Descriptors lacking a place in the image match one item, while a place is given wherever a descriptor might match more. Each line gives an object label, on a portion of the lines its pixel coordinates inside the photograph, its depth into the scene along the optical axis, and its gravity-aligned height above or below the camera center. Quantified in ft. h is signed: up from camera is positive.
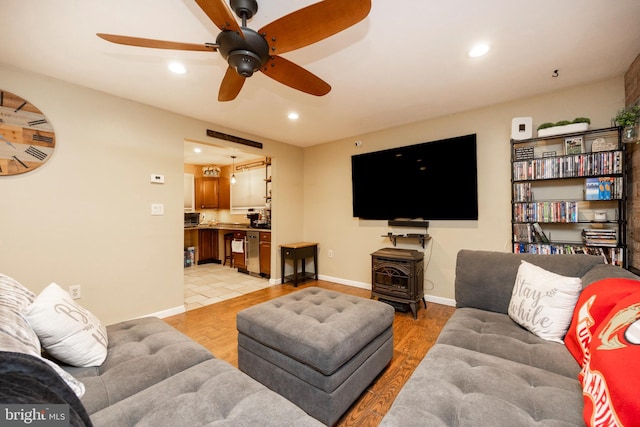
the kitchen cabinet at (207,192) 21.96 +2.10
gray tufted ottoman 4.66 -2.62
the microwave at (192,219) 19.53 -0.14
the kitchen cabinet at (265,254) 15.28 -2.21
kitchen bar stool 19.35 -2.33
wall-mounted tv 10.41 +1.45
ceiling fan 3.93 +3.11
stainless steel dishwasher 15.92 -2.19
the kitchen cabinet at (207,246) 20.27 -2.30
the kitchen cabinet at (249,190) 19.34 +2.02
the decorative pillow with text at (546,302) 4.61 -1.67
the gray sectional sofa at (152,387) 2.48 -2.29
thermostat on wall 9.97 +1.51
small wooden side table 14.15 -2.20
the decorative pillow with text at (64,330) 3.59 -1.64
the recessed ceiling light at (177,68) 7.16 +4.21
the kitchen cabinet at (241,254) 16.98 -2.53
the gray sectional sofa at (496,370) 2.90 -2.23
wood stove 9.86 -2.46
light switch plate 10.01 +0.35
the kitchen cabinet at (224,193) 22.22 +2.03
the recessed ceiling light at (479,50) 6.47 +4.17
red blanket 2.32 -1.54
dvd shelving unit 7.73 +0.59
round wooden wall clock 7.19 +2.38
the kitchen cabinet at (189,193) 21.22 +2.01
